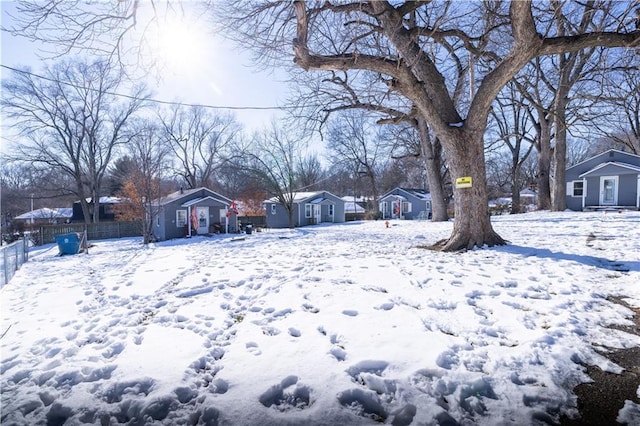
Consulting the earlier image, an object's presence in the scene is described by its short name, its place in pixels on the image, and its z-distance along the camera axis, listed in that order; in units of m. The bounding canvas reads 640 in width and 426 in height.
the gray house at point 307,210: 29.72
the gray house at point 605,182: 18.12
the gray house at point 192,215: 20.67
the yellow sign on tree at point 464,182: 6.28
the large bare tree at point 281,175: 26.00
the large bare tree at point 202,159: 36.98
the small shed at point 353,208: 37.53
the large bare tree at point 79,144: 25.62
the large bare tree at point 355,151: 35.16
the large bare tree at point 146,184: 17.14
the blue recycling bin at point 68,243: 13.55
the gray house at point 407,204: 33.34
